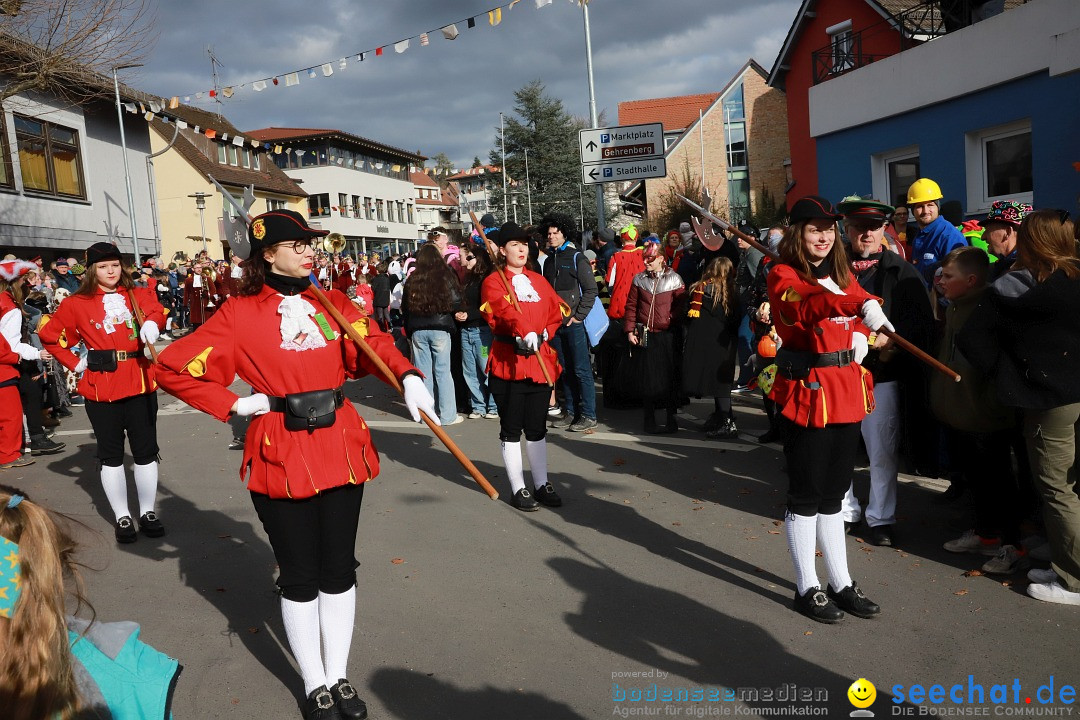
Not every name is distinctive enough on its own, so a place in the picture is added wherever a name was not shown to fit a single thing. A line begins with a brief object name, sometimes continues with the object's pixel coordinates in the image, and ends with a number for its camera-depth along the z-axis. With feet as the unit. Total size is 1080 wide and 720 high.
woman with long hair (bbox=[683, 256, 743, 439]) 26.55
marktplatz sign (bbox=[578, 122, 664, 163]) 38.70
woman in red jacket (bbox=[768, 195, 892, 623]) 13.16
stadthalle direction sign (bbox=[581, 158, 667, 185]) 38.70
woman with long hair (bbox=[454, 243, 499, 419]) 32.35
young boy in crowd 15.03
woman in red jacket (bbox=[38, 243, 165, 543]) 19.24
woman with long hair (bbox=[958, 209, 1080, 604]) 12.95
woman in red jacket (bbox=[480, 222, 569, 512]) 20.33
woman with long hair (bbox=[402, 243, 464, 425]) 31.14
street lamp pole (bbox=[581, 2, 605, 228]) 43.24
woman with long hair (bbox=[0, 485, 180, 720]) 4.94
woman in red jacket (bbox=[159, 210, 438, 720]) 11.06
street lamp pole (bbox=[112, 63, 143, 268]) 72.29
